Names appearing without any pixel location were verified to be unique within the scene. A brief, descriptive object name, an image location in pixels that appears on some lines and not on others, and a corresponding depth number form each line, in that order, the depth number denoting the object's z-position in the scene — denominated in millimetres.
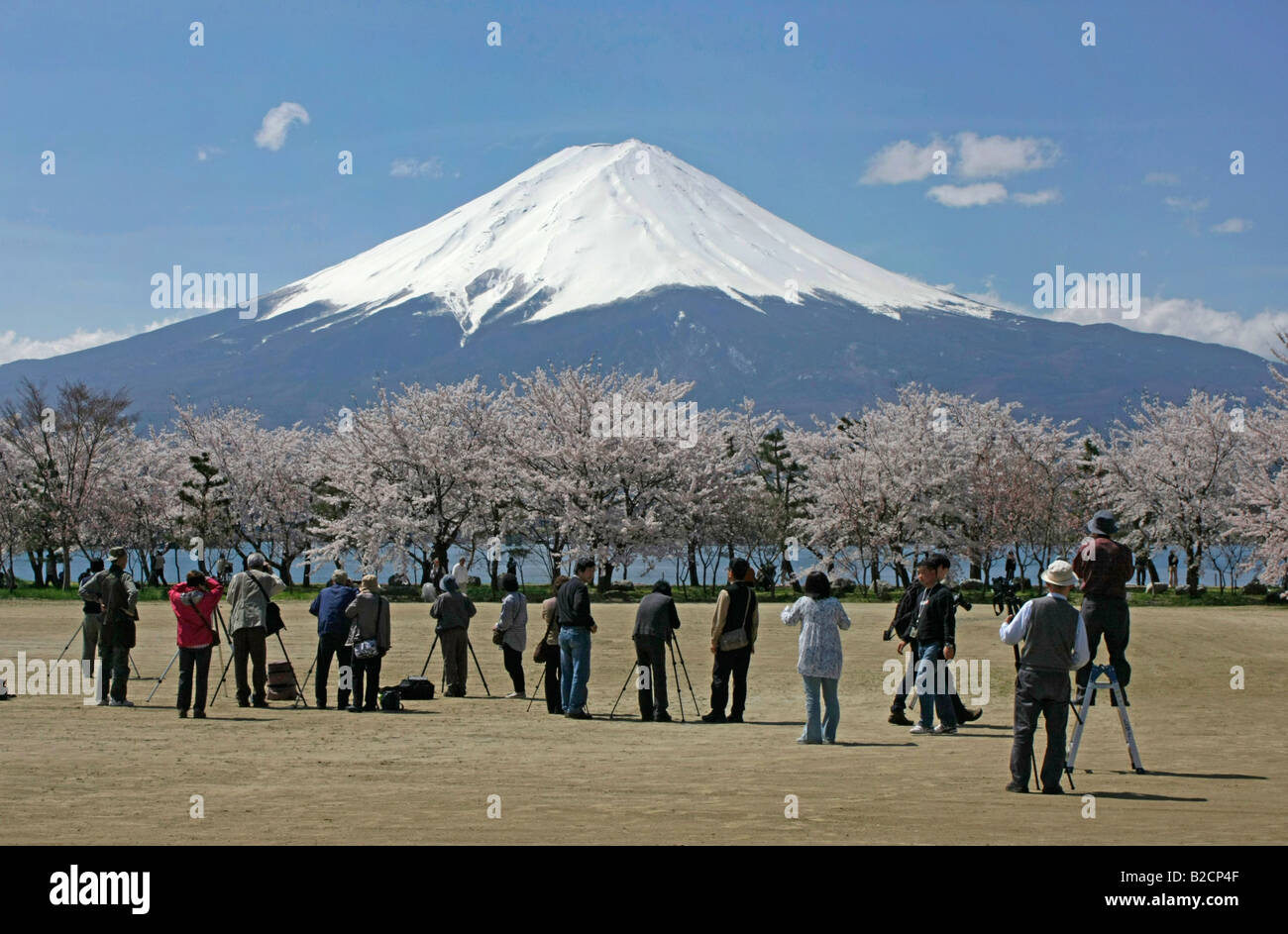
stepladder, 11333
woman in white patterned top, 13961
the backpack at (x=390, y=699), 17812
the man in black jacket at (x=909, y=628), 14646
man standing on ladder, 12023
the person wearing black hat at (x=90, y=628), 17453
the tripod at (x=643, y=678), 16703
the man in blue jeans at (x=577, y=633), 16188
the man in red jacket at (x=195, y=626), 15844
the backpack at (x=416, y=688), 19328
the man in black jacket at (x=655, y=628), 15883
